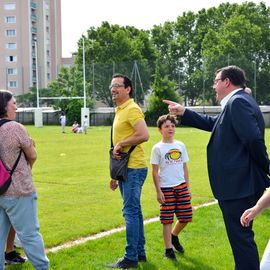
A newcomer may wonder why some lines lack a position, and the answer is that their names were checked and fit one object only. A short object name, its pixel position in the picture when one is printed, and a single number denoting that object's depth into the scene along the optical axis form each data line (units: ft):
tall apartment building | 309.01
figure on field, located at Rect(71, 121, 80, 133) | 128.16
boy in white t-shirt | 18.95
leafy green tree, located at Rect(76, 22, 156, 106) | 242.37
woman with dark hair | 15.02
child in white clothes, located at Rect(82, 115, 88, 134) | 130.62
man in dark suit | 13.67
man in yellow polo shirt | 17.53
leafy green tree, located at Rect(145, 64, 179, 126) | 172.14
